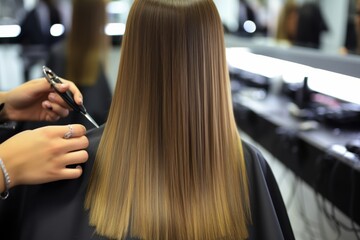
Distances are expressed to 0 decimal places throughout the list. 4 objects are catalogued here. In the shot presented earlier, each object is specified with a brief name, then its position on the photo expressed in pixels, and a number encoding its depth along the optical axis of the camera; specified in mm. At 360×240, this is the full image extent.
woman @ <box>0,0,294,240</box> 720
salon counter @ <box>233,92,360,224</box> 1730
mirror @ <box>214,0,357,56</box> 3713
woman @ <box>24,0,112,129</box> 1774
